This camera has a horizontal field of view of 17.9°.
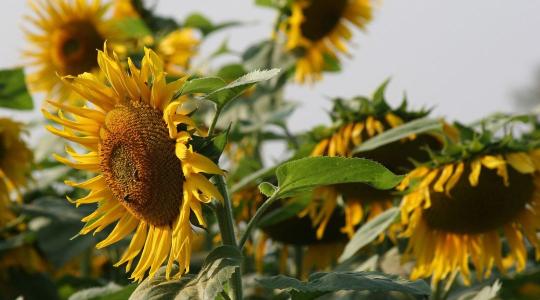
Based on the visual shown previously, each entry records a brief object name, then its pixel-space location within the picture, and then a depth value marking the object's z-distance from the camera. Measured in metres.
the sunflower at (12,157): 5.27
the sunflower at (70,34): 6.20
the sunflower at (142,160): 2.47
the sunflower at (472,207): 3.71
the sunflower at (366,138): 4.15
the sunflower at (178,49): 5.92
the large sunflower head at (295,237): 4.86
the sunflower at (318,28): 6.06
